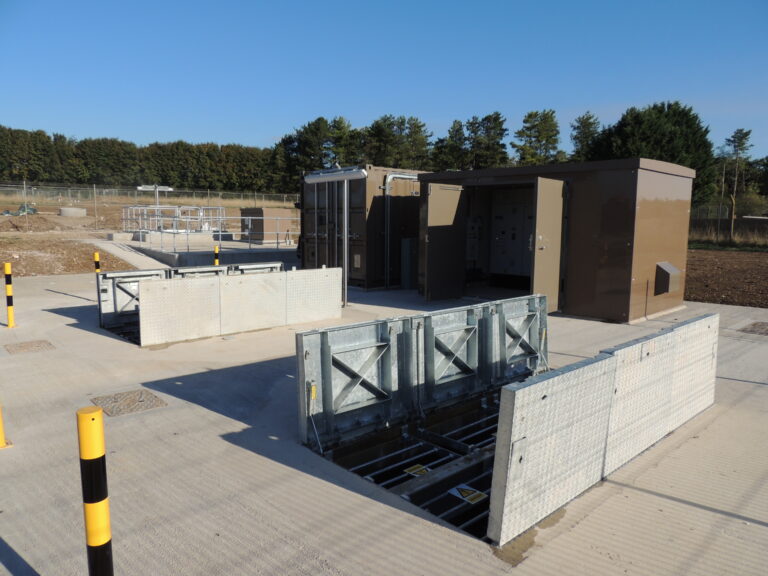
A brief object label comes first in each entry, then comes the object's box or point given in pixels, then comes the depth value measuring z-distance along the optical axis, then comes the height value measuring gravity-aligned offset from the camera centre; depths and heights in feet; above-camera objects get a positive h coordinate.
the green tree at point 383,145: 182.60 +23.84
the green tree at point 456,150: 173.17 +20.82
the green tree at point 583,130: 186.29 +29.60
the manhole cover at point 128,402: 18.25 -6.51
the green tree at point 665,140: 130.21 +18.61
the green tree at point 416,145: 190.80 +24.90
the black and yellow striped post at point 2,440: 15.23 -6.35
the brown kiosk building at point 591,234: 34.47 -1.19
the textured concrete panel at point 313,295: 32.68 -4.90
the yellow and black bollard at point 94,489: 7.98 -4.06
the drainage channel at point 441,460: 13.71 -7.15
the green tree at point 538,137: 174.09 +25.34
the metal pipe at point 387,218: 49.21 -0.28
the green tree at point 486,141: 169.68 +23.25
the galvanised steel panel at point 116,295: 31.35 -4.71
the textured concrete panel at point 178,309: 26.94 -4.85
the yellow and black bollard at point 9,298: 30.17 -4.69
